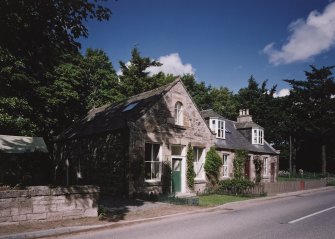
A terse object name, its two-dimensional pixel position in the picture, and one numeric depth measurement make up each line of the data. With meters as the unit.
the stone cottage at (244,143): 27.03
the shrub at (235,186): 21.44
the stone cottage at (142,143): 18.67
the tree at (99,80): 40.66
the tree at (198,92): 60.72
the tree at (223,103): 61.53
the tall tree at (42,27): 10.71
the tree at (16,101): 26.70
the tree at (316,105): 52.97
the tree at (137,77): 48.38
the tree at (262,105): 58.97
